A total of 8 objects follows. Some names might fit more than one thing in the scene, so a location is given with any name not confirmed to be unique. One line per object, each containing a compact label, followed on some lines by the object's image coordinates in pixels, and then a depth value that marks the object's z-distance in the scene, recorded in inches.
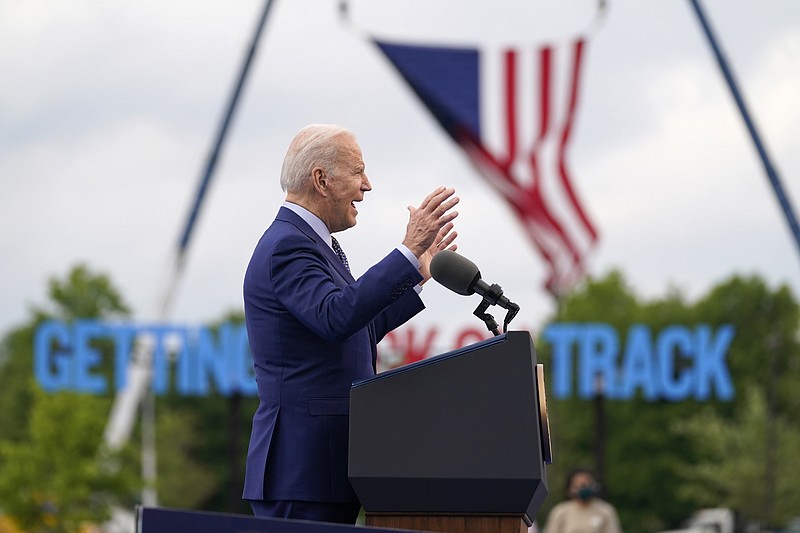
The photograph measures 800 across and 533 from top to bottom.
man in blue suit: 284.8
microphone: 281.7
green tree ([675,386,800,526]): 3486.5
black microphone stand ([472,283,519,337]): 281.6
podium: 267.3
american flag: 2269.8
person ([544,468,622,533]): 782.4
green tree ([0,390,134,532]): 2105.0
